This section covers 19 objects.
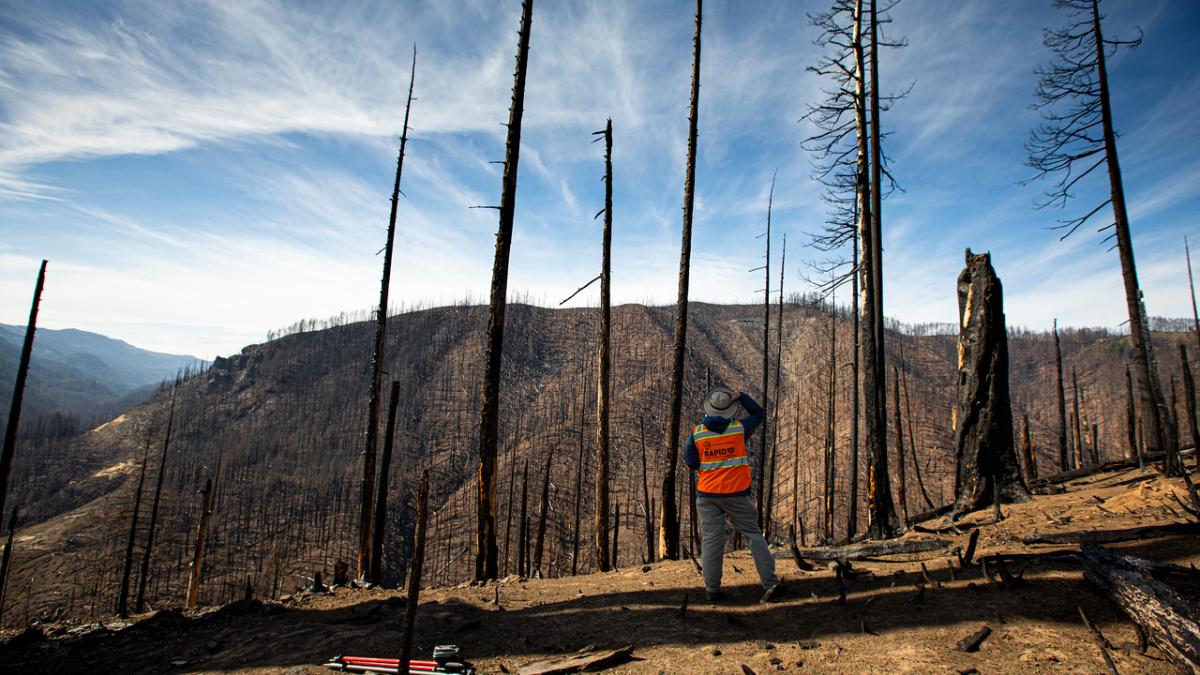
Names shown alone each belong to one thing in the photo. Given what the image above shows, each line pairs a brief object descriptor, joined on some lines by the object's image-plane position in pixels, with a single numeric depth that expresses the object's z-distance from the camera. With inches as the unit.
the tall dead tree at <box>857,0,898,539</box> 325.7
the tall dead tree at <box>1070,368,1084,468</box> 720.3
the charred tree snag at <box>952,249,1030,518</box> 344.2
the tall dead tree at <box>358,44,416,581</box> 403.5
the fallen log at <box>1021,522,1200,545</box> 201.3
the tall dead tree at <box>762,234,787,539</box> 709.3
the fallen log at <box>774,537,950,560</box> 237.3
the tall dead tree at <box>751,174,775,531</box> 648.4
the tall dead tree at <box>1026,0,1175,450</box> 385.4
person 207.5
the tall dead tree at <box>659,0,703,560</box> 371.9
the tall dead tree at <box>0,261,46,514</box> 403.5
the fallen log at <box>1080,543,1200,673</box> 118.1
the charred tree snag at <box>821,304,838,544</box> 750.5
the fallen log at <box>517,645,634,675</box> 157.0
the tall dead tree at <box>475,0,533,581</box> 319.0
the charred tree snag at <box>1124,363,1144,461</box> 573.7
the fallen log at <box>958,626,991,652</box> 141.0
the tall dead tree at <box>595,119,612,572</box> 390.3
